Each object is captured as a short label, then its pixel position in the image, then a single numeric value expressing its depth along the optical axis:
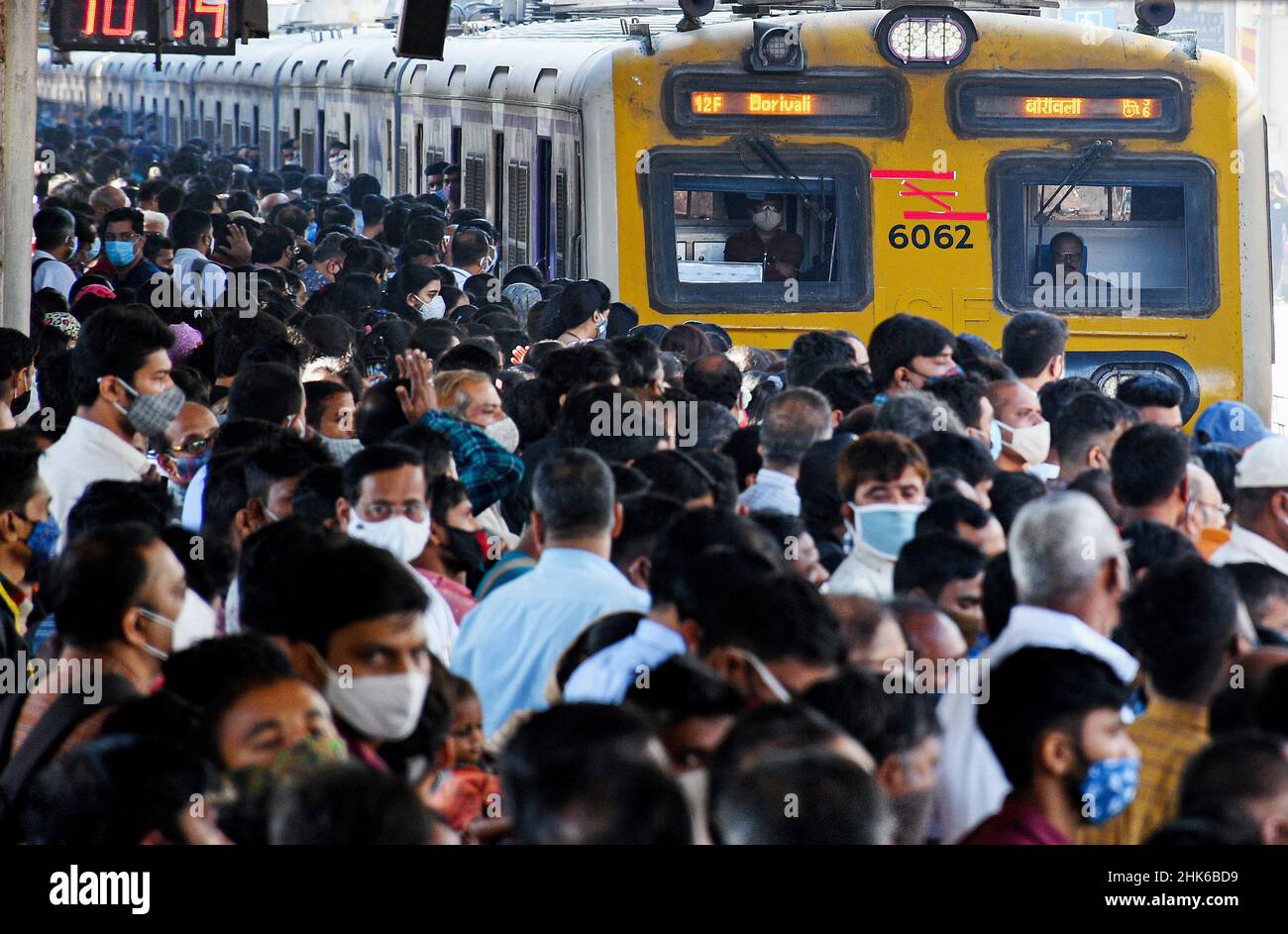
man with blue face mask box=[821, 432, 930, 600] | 10.54
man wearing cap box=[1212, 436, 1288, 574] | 10.71
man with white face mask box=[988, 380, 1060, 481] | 13.91
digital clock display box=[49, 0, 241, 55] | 22.02
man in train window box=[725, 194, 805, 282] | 20.27
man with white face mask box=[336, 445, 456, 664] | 10.18
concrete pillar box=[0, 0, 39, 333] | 15.94
